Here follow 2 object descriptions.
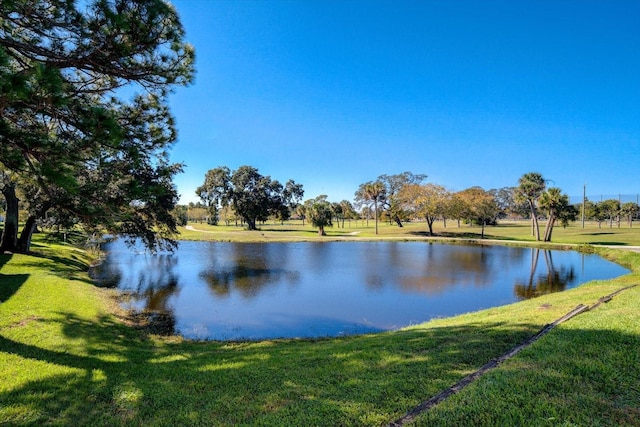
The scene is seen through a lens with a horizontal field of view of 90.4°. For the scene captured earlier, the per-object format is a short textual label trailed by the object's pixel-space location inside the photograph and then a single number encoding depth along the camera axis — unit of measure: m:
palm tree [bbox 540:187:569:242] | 36.84
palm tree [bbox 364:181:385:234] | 54.28
